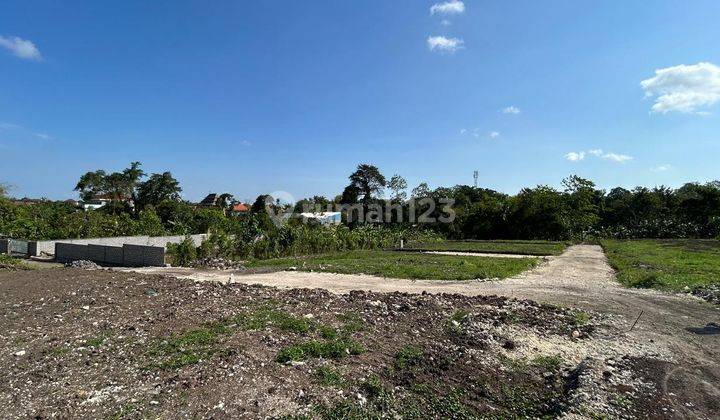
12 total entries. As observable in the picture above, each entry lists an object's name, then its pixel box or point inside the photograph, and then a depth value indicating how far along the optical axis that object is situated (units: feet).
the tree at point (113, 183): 185.37
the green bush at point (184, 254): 68.54
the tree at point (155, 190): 187.42
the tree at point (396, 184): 211.41
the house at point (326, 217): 147.33
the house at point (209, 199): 310.06
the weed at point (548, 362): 20.13
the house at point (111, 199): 187.62
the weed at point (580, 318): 27.84
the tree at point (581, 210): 151.74
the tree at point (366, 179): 204.85
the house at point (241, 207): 295.03
